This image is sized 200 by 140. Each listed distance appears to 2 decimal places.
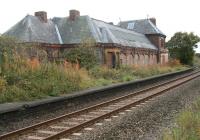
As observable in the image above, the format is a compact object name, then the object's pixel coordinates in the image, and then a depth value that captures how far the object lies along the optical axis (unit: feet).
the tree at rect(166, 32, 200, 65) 246.06
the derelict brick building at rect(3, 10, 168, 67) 125.74
